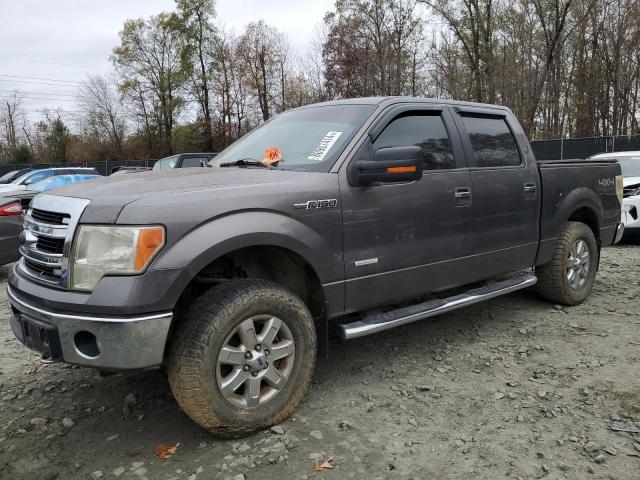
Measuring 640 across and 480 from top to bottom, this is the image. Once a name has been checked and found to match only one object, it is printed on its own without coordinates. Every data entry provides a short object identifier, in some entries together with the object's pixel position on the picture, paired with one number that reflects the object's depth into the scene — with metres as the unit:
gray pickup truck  2.47
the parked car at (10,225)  6.74
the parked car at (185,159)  15.26
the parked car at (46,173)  18.30
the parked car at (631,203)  8.34
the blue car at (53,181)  12.44
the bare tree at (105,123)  50.78
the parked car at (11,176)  23.84
